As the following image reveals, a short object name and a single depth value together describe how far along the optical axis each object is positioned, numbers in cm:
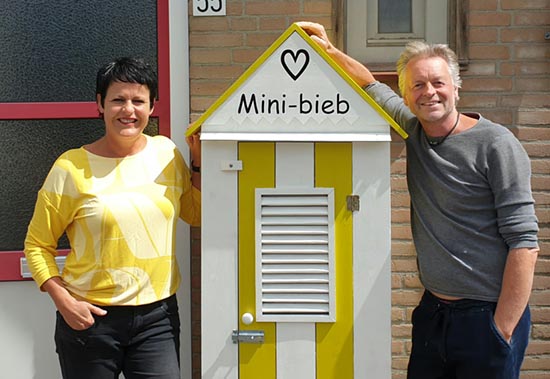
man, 207
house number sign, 306
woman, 231
